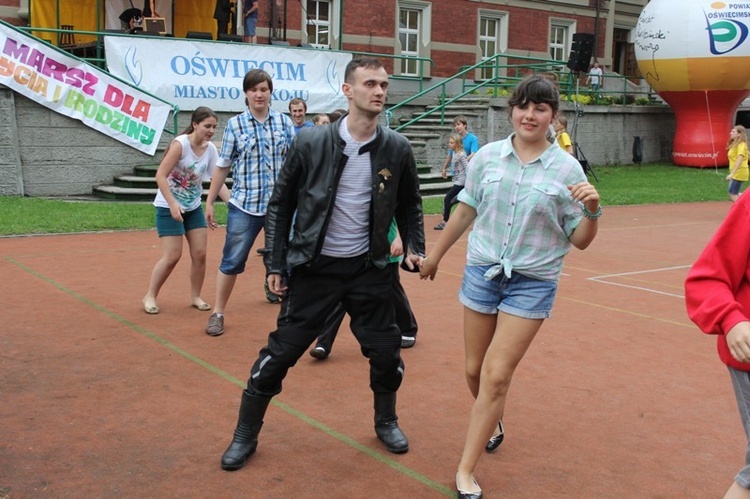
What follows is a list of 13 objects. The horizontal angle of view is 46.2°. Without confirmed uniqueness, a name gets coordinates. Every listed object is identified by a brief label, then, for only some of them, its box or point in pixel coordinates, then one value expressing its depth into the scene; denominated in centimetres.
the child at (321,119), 1064
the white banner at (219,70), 1764
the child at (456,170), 1361
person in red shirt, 275
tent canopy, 2089
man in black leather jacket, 436
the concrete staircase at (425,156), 1662
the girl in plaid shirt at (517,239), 401
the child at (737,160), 1673
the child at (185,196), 727
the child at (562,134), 1290
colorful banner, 1599
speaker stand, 2384
